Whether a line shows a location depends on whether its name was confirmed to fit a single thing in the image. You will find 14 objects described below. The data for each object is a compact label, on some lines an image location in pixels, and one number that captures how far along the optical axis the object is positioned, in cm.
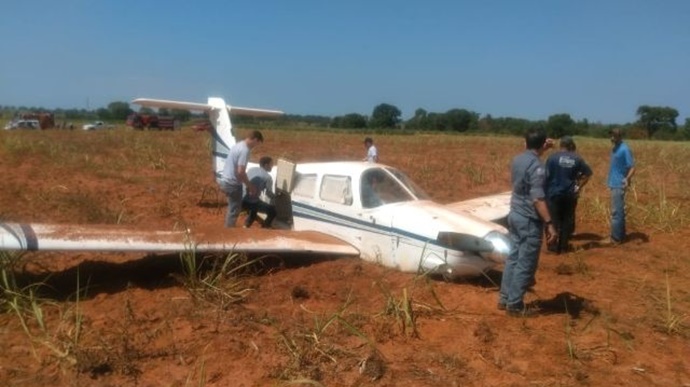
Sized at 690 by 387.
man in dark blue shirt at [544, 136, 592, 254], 923
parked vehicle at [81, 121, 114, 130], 6337
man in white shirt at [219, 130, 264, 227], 922
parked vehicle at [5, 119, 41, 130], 5151
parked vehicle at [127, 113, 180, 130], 6334
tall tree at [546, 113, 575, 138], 8188
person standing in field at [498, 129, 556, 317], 594
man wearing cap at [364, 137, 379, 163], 1399
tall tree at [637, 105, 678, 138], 10194
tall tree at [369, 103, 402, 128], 11100
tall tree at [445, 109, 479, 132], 10362
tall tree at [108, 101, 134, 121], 11575
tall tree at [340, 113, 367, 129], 10350
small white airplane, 675
